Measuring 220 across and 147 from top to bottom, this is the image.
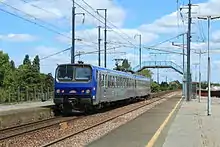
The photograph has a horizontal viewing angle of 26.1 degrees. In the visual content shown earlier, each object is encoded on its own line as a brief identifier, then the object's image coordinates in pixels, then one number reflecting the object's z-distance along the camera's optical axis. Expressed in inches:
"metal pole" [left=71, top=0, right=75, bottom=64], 1590.8
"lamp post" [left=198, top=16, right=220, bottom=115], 1079.6
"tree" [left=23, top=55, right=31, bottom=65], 5973.4
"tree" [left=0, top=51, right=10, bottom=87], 4301.2
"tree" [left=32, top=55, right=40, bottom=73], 5631.9
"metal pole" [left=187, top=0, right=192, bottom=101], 2170.3
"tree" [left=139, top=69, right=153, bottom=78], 5364.2
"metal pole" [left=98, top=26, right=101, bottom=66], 2203.2
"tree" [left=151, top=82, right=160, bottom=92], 4659.9
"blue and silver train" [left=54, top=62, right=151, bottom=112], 1100.5
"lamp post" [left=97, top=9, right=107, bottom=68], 2242.4
